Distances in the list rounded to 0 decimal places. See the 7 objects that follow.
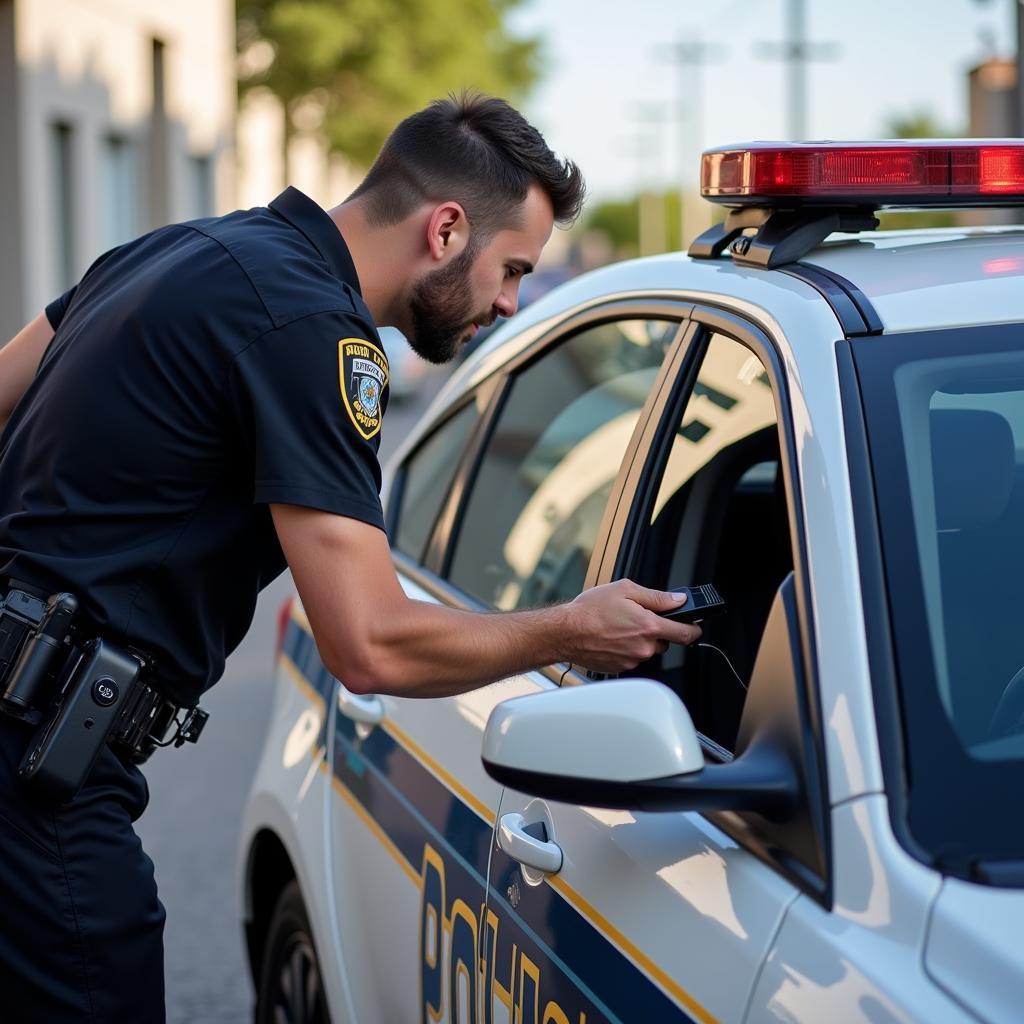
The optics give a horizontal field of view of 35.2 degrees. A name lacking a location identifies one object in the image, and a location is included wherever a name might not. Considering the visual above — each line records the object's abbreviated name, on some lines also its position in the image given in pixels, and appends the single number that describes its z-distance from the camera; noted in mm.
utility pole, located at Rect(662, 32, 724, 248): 51562
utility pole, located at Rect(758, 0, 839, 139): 29984
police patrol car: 1423
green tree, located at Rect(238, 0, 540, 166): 28094
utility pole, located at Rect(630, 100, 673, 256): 65250
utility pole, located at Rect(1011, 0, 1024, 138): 7133
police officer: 1924
